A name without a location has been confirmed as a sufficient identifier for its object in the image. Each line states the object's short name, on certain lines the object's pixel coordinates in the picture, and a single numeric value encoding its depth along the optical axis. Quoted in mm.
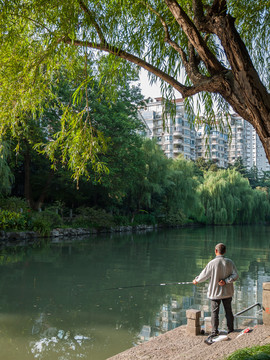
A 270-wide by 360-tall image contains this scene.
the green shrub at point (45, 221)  19703
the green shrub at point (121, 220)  27203
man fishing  4488
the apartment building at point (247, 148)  93688
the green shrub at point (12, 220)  17867
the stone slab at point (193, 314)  4598
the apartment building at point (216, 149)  80500
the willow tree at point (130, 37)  3254
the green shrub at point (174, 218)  32094
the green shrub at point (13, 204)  19594
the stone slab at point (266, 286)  4699
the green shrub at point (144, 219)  29731
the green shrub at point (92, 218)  23938
